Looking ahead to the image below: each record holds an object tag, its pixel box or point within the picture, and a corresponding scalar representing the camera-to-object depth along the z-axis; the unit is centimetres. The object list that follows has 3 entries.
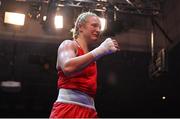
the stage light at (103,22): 646
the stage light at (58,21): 653
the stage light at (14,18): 644
